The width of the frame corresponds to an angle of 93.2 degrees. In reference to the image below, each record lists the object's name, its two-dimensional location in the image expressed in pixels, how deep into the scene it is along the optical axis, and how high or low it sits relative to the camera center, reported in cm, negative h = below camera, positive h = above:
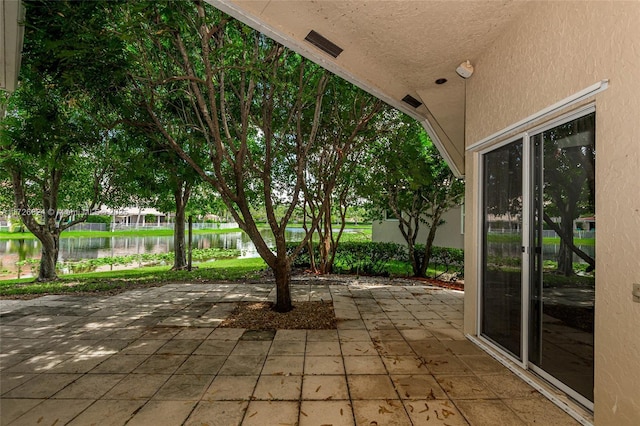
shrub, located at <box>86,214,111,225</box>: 2938 +20
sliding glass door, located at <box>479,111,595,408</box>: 246 -25
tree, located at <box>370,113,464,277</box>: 629 +109
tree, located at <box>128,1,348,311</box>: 369 +218
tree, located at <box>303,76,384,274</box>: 561 +170
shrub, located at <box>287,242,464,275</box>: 940 -110
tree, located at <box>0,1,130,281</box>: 329 +190
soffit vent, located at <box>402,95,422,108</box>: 478 +199
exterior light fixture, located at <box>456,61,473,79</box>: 377 +195
